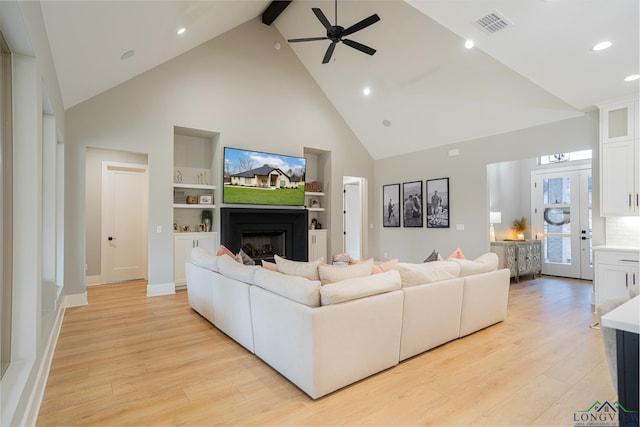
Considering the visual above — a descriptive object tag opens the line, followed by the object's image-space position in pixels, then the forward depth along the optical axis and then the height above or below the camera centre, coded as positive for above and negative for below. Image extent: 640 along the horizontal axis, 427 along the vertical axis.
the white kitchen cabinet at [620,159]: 4.24 +0.75
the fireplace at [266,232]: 6.17 -0.31
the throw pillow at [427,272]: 2.95 -0.54
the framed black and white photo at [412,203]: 7.53 +0.30
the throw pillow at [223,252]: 4.09 -0.44
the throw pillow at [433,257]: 3.68 -0.48
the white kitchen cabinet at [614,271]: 4.04 -0.73
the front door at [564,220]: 6.71 -0.12
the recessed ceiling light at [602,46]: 3.39 +1.79
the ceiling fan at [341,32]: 4.05 +2.47
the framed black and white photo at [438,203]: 6.96 +0.28
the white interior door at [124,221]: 6.36 -0.07
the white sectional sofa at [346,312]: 2.26 -0.82
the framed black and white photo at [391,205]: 8.02 +0.27
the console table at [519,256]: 6.36 -0.84
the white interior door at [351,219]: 9.78 -0.09
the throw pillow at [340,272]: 2.71 -0.48
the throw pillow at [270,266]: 3.19 -0.49
